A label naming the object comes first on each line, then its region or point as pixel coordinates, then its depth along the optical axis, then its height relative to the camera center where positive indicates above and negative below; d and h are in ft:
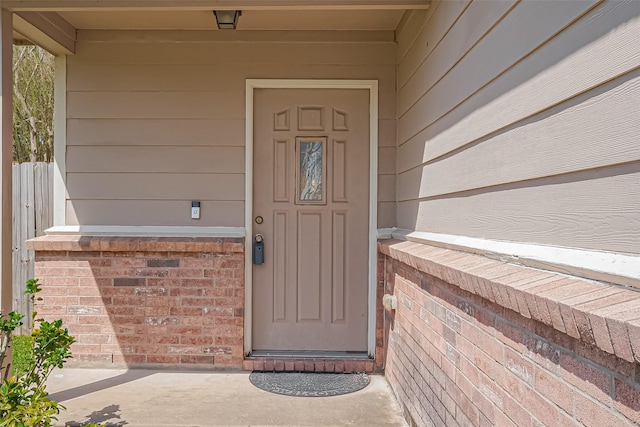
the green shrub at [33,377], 6.75 -2.62
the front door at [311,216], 12.09 -0.20
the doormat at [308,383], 10.54 -3.95
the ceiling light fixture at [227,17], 10.48 +4.13
